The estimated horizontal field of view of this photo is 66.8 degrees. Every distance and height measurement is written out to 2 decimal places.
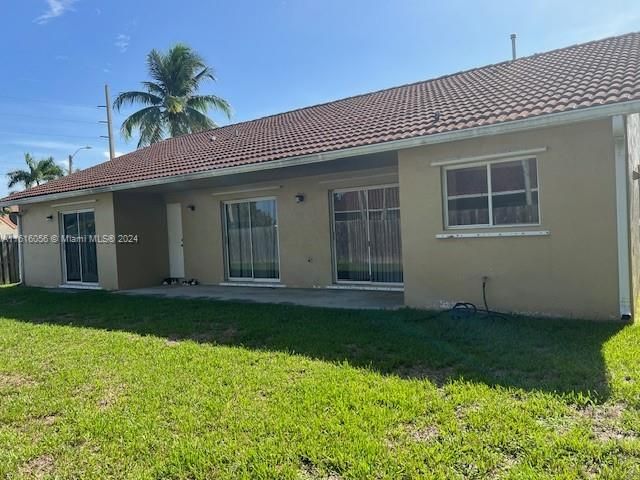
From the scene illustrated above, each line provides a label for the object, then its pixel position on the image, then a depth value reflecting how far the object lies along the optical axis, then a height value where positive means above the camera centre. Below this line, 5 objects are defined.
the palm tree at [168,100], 29.11 +8.52
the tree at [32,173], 43.03 +6.50
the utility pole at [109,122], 30.81 +7.62
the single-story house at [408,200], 7.20 +0.71
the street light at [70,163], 45.69 +7.70
